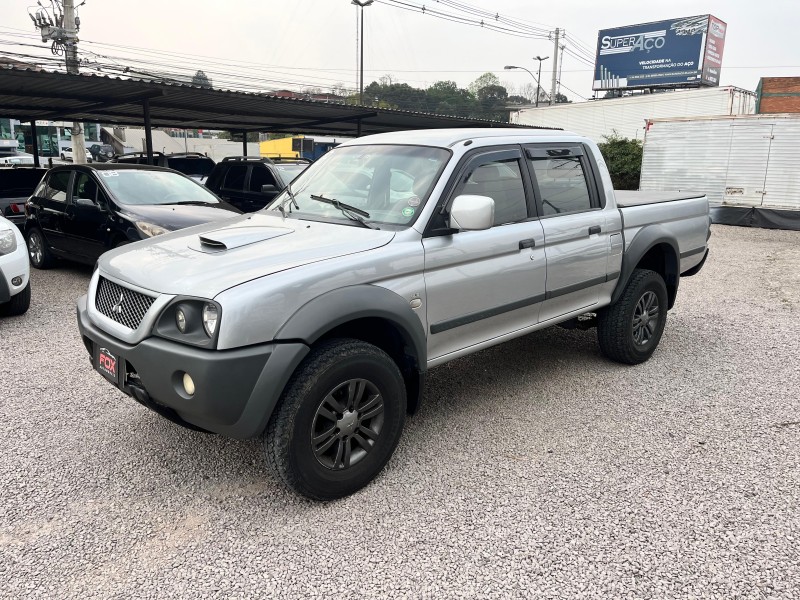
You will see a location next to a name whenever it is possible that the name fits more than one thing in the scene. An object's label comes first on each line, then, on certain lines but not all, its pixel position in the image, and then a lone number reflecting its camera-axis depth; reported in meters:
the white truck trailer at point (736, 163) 14.59
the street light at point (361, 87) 36.67
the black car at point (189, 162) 17.34
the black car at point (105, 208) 7.32
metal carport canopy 10.68
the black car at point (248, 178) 10.54
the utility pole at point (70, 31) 18.52
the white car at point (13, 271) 5.83
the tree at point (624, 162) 21.67
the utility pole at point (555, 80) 37.71
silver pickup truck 2.66
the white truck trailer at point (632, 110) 26.41
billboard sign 37.91
